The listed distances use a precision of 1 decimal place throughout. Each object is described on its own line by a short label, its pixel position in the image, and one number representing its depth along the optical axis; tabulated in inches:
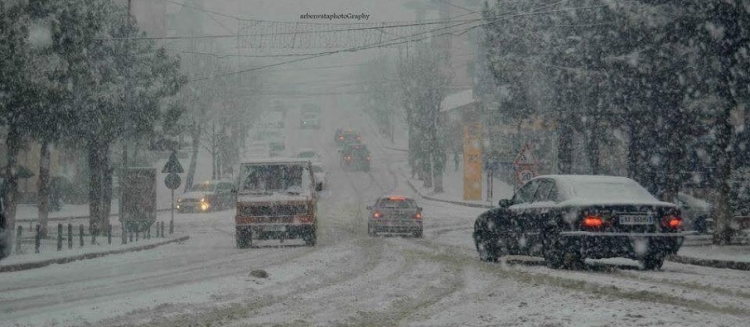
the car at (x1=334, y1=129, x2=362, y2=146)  3545.8
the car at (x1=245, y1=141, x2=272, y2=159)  3275.1
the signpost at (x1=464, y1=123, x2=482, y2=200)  2095.2
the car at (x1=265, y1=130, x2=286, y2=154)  3467.5
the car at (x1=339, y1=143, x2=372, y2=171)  3120.1
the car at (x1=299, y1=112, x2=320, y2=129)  4672.7
